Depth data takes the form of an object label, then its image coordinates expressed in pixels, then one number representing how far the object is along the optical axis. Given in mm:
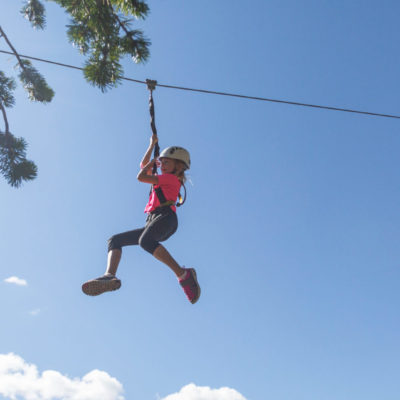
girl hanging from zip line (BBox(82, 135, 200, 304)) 4168
